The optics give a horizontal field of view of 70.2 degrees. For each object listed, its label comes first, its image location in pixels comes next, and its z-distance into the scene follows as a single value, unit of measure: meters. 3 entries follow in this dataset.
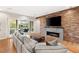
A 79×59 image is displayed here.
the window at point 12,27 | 4.46
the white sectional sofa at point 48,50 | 0.88
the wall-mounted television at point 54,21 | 3.66
